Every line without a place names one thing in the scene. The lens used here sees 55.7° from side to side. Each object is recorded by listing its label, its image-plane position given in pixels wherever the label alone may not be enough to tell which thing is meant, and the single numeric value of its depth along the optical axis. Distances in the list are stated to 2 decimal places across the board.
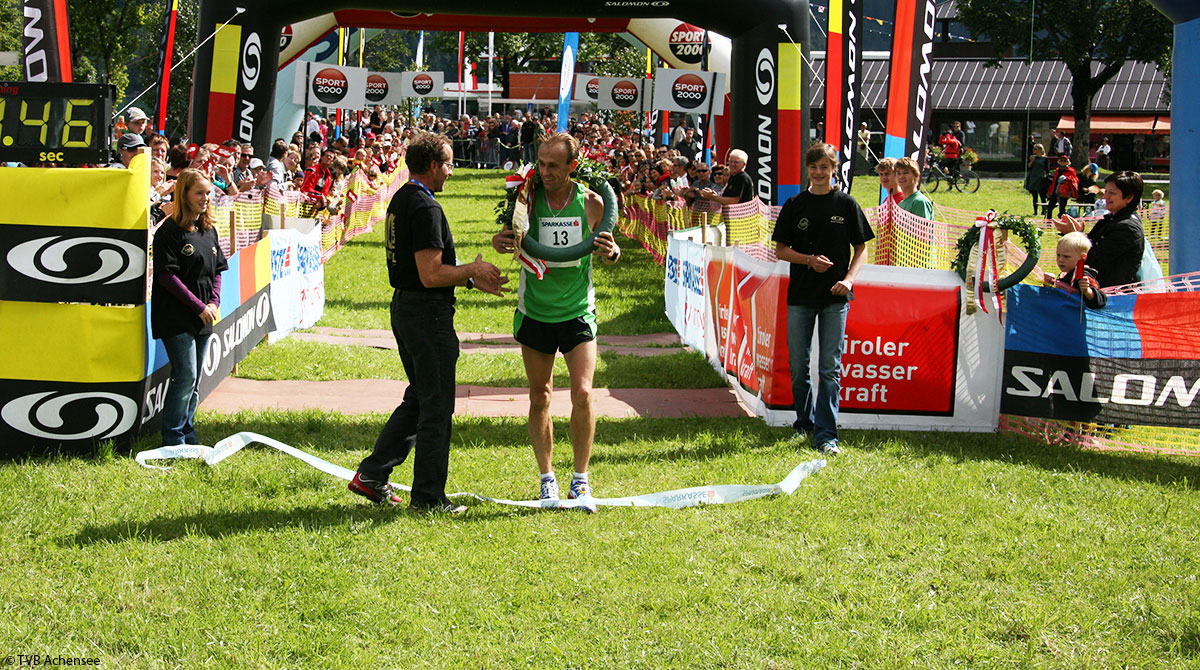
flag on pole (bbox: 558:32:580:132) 26.98
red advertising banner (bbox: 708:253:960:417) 7.92
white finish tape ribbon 5.91
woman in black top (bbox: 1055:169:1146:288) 7.82
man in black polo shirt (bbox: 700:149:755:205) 13.23
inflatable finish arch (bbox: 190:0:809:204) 13.14
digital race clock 6.55
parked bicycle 35.56
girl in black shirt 6.59
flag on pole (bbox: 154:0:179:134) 16.19
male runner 5.71
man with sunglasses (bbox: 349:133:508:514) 5.35
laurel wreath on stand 7.41
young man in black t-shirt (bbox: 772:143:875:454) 7.18
